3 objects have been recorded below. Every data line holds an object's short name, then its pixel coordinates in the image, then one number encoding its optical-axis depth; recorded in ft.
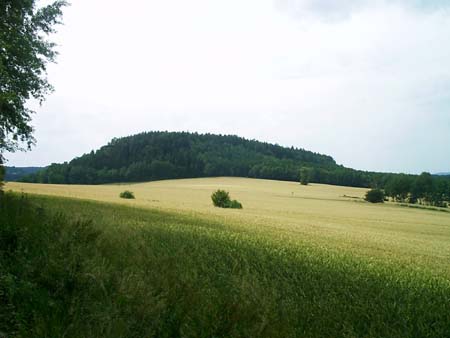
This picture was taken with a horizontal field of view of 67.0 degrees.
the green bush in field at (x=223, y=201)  154.61
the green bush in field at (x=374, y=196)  264.11
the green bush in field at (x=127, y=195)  163.84
